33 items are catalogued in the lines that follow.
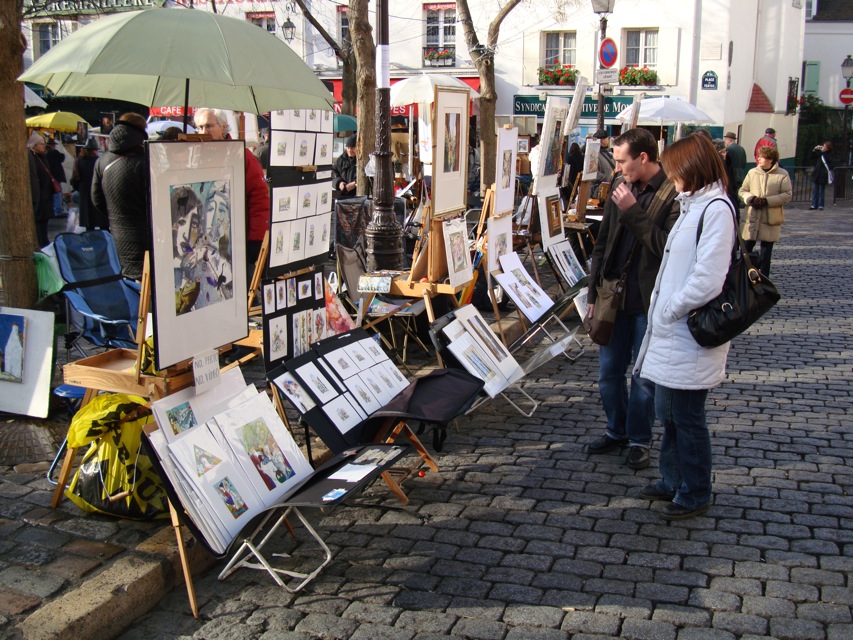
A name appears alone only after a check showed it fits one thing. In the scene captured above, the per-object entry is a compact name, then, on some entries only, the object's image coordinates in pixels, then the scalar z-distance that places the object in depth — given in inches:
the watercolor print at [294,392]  187.5
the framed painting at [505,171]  300.0
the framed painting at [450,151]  260.5
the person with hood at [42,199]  482.0
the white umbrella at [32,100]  684.2
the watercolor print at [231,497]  151.6
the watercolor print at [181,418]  150.9
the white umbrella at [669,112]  640.4
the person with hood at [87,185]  357.4
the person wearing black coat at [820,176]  864.9
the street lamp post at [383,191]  347.9
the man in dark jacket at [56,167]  751.7
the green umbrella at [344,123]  764.9
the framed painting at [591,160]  436.1
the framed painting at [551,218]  357.4
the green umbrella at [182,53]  146.3
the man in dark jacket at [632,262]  183.5
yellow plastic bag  162.7
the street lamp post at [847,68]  1125.7
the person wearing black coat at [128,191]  235.8
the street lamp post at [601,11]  567.2
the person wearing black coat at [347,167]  506.6
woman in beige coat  418.6
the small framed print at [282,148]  202.5
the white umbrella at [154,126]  671.1
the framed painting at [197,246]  146.2
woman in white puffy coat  155.7
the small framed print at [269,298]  198.4
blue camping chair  234.1
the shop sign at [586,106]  1112.8
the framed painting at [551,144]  367.9
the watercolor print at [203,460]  149.3
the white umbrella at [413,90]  599.5
